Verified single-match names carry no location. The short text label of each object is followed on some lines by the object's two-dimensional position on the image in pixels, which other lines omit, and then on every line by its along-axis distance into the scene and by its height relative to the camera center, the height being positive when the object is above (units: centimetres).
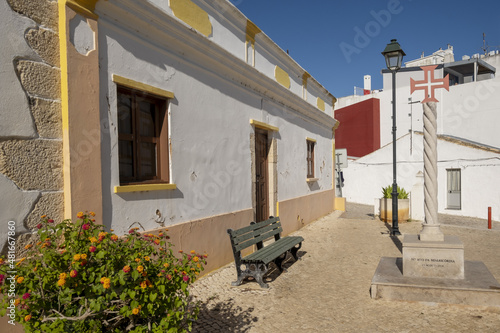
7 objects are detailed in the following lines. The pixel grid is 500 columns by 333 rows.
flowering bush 196 -78
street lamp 828 +253
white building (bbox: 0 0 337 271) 299 +50
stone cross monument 436 -113
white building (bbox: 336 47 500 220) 1426 +115
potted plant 1091 -160
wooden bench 464 -139
